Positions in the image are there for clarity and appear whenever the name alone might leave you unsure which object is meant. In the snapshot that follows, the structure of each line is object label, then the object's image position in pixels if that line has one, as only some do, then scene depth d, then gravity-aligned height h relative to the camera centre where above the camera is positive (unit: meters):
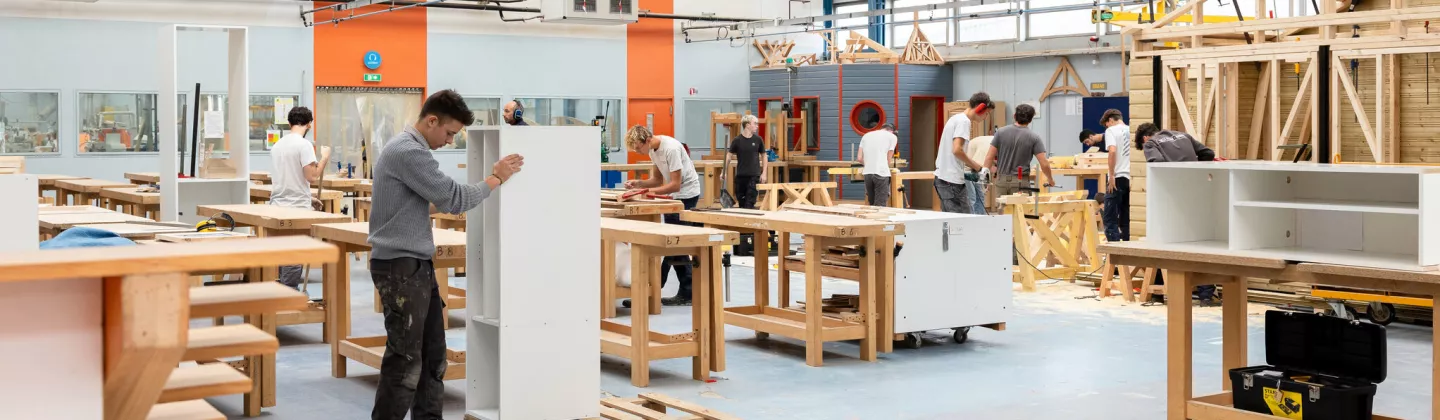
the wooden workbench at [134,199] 10.54 -0.17
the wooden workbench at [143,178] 14.24 -0.01
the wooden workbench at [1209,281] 5.17 -0.43
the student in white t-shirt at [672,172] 10.26 +0.03
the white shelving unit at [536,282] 5.75 -0.44
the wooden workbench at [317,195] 12.16 -0.18
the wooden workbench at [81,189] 12.32 -0.10
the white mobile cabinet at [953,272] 8.38 -0.59
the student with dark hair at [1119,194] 11.98 -0.17
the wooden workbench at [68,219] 7.61 -0.23
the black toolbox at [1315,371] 5.42 -0.80
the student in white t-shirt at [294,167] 9.80 +0.07
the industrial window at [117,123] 17.73 +0.69
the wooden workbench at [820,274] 7.88 -0.59
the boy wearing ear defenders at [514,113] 9.50 +0.44
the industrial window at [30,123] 17.17 +0.67
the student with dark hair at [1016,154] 11.50 +0.17
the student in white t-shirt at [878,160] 16.11 +0.17
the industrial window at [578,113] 21.38 +0.97
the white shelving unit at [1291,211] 5.41 -0.15
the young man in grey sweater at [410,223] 5.46 -0.18
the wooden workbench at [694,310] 7.25 -0.69
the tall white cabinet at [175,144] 9.51 +0.23
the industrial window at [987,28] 22.22 +2.34
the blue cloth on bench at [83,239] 4.07 -0.18
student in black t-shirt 15.30 +0.16
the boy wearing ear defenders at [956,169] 11.50 +0.05
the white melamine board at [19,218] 5.47 -0.16
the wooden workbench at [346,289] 6.80 -0.62
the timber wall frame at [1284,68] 9.70 +0.75
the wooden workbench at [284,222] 8.14 -0.26
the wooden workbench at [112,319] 2.46 -0.26
